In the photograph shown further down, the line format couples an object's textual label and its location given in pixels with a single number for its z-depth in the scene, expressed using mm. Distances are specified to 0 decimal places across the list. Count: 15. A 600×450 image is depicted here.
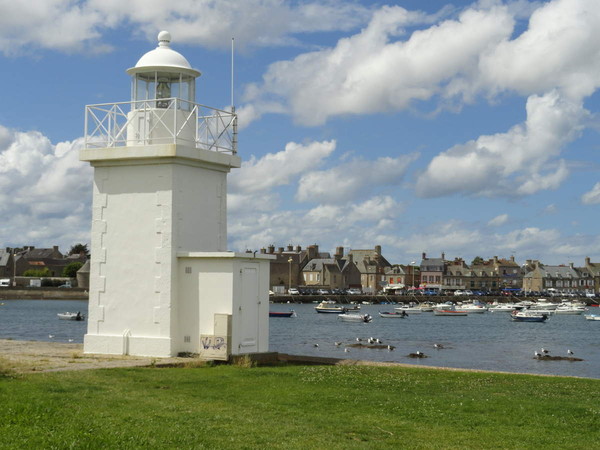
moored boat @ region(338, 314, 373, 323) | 92625
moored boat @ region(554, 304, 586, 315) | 128750
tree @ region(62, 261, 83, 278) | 166250
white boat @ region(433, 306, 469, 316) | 118125
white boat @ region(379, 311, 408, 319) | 106188
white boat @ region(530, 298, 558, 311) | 134000
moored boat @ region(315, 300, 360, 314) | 114938
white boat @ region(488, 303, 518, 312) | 133125
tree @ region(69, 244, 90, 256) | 192125
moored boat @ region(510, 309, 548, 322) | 103188
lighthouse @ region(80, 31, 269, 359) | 19375
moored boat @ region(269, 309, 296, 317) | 100688
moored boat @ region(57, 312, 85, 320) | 88025
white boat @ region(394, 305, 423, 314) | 122019
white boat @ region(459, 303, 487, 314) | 128250
